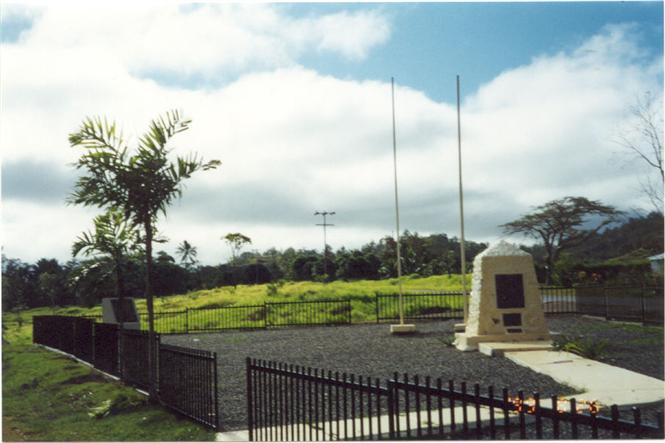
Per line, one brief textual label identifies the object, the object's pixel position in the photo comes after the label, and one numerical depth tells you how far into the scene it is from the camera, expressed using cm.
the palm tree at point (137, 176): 1052
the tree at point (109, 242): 1312
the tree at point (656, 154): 1818
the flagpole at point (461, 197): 1745
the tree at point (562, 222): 6012
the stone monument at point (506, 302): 1597
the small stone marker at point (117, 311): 1933
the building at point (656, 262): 4323
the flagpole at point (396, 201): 2072
